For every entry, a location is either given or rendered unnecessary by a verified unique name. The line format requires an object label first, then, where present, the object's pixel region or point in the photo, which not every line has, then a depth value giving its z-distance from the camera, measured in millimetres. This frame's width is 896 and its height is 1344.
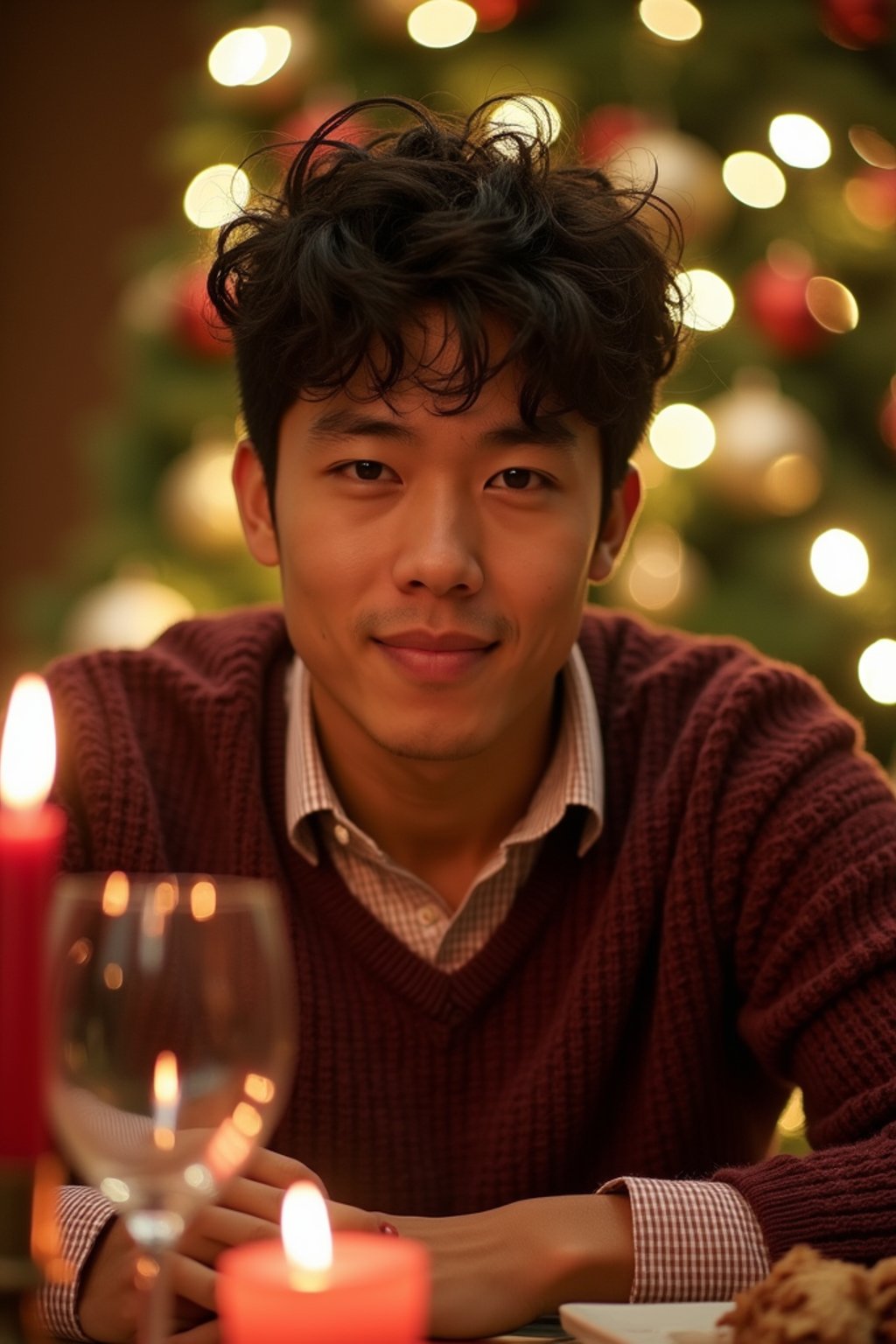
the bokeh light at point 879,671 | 2785
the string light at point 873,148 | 2945
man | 1387
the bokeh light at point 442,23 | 2893
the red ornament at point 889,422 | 2855
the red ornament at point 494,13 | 2889
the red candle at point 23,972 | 533
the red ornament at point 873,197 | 2881
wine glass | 608
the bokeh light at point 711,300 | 2779
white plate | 794
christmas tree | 2811
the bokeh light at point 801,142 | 2879
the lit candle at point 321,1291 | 540
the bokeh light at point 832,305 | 2900
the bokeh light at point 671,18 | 2926
